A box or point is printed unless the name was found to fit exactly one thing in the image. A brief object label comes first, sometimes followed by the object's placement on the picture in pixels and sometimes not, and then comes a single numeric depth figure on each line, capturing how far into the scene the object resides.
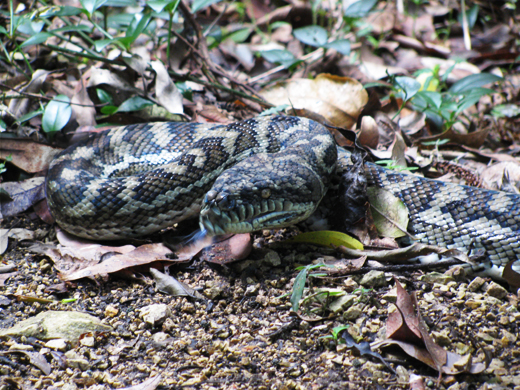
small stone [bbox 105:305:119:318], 5.70
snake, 6.23
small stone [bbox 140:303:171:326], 5.48
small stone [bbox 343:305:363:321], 5.26
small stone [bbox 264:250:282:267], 6.50
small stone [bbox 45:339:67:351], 5.05
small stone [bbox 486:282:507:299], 5.80
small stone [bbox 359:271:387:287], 5.75
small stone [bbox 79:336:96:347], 5.14
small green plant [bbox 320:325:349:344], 4.93
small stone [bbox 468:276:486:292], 5.87
